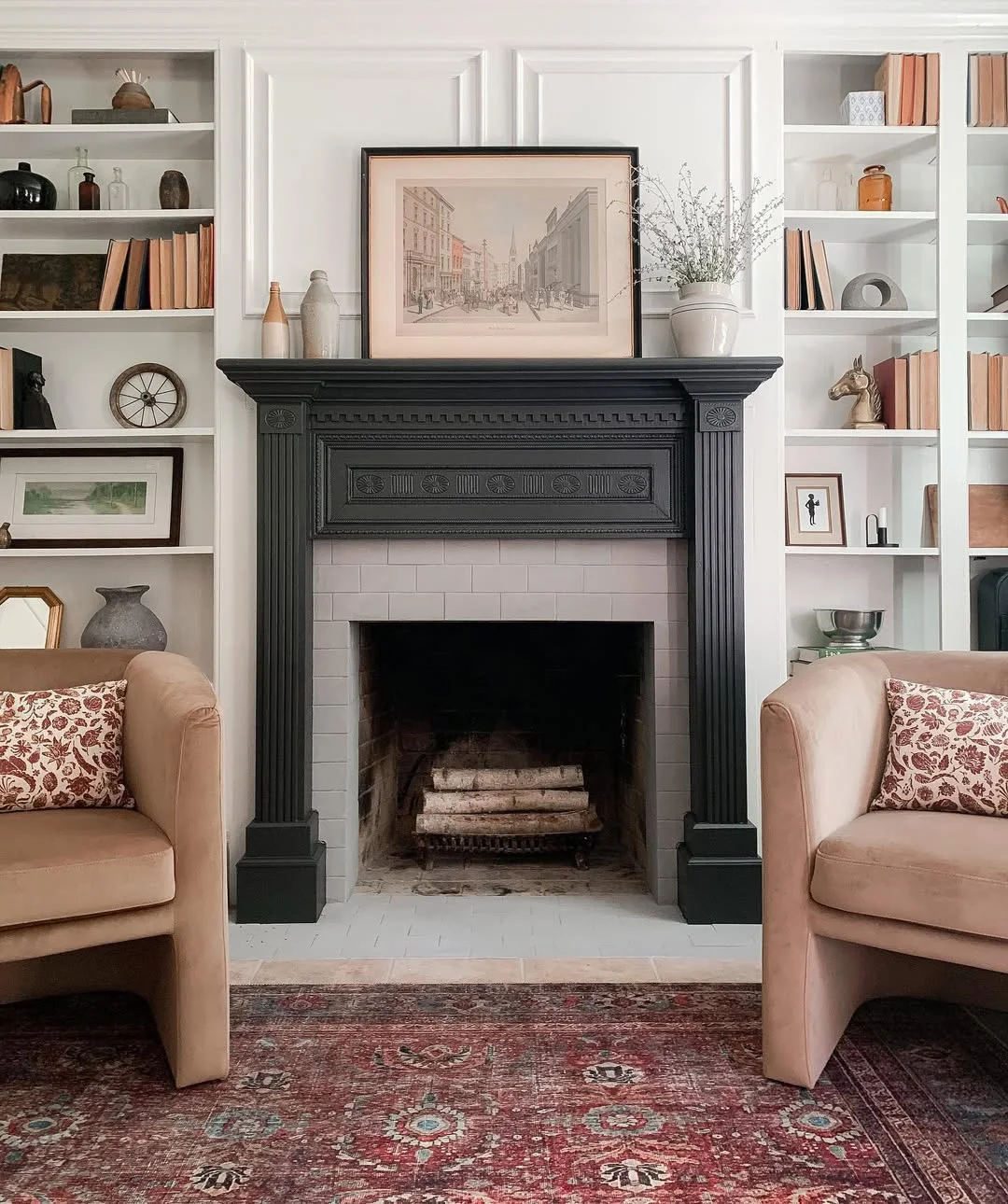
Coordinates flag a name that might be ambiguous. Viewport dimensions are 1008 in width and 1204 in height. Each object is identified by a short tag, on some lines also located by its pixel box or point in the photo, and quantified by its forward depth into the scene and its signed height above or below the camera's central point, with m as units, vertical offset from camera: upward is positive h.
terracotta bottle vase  2.80 +0.83
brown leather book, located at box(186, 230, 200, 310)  2.98 +1.06
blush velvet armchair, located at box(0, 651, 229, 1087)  1.68 -0.50
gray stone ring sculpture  3.08 +1.01
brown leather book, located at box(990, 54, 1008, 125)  3.07 +1.66
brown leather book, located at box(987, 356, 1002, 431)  3.06 +0.68
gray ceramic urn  2.95 -0.06
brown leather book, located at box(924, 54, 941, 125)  3.01 +1.65
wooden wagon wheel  3.16 +0.71
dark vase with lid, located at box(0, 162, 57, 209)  3.00 +1.34
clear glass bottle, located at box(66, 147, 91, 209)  3.12 +1.44
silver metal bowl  2.96 -0.09
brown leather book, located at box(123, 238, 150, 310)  3.02 +1.07
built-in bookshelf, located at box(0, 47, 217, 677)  3.11 +0.89
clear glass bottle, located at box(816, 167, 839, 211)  3.12 +1.35
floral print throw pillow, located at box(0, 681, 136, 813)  2.07 -0.32
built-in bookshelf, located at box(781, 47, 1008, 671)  3.02 +0.91
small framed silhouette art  3.18 +0.31
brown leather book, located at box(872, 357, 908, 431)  3.06 +0.68
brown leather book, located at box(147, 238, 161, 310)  2.99 +1.07
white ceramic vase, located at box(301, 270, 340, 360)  2.79 +0.85
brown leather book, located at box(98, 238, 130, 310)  3.01 +1.07
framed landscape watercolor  3.10 +0.37
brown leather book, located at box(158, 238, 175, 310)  2.99 +1.06
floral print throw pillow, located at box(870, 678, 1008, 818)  1.98 -0.34
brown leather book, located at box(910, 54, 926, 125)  3.02 +1.63
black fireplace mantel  2.76 +0.34
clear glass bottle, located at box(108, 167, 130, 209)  3.05 +1.35
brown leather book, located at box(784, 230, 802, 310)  3.04 +1.07
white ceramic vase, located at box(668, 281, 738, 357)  2.76 +0.83
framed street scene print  2.90 +1.09
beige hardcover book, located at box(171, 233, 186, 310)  2.99 +1.06
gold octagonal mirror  3.09 -0.03
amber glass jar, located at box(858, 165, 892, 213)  3.07 +1.35
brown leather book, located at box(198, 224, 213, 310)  2.97 +1.08
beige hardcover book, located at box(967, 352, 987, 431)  3.06 +0.70
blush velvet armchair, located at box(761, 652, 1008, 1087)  1.64 -0.52
